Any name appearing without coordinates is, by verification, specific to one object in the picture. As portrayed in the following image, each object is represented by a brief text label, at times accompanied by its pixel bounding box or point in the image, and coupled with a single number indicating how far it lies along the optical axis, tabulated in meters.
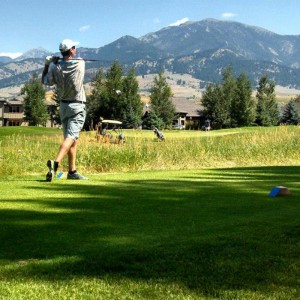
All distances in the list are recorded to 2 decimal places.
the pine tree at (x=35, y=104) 95.73
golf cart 16.04
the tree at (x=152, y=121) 80.42
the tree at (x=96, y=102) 88.69
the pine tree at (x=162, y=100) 91.81
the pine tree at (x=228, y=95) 92.50
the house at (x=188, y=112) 125.35
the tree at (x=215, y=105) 95.06
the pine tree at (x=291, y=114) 90.88
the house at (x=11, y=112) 125.06
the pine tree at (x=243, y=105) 88.69
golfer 8.43
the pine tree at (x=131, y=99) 83.69
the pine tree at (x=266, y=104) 91.81
